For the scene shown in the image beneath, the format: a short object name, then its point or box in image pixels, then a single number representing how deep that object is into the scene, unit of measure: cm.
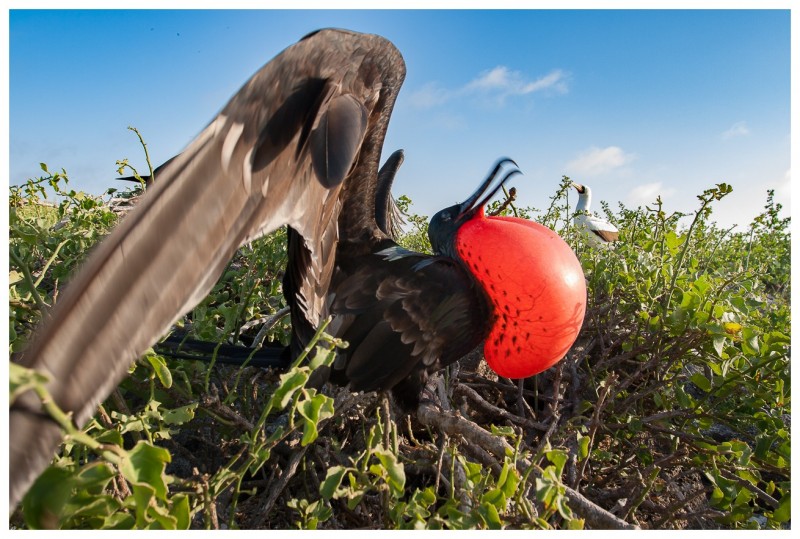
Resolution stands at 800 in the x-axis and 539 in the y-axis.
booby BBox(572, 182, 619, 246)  509
